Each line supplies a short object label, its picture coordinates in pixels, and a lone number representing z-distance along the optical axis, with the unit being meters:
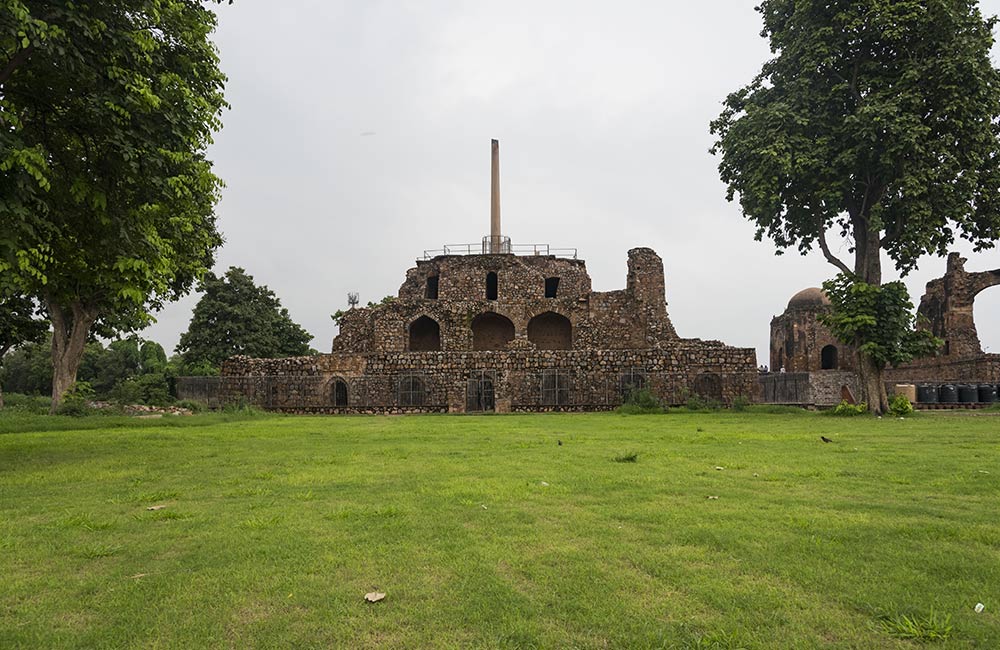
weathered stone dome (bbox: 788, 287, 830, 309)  44.53
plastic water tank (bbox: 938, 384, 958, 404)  26.53
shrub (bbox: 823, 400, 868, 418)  20.11
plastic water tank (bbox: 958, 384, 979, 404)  26.27
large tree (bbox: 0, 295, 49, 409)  22.76
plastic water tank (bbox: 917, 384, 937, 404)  27.12
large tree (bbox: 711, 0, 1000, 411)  18.88
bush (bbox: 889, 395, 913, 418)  20.05
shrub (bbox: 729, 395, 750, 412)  23.20
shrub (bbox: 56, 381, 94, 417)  18.61
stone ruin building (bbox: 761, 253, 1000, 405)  28.19
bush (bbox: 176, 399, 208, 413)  24.19
